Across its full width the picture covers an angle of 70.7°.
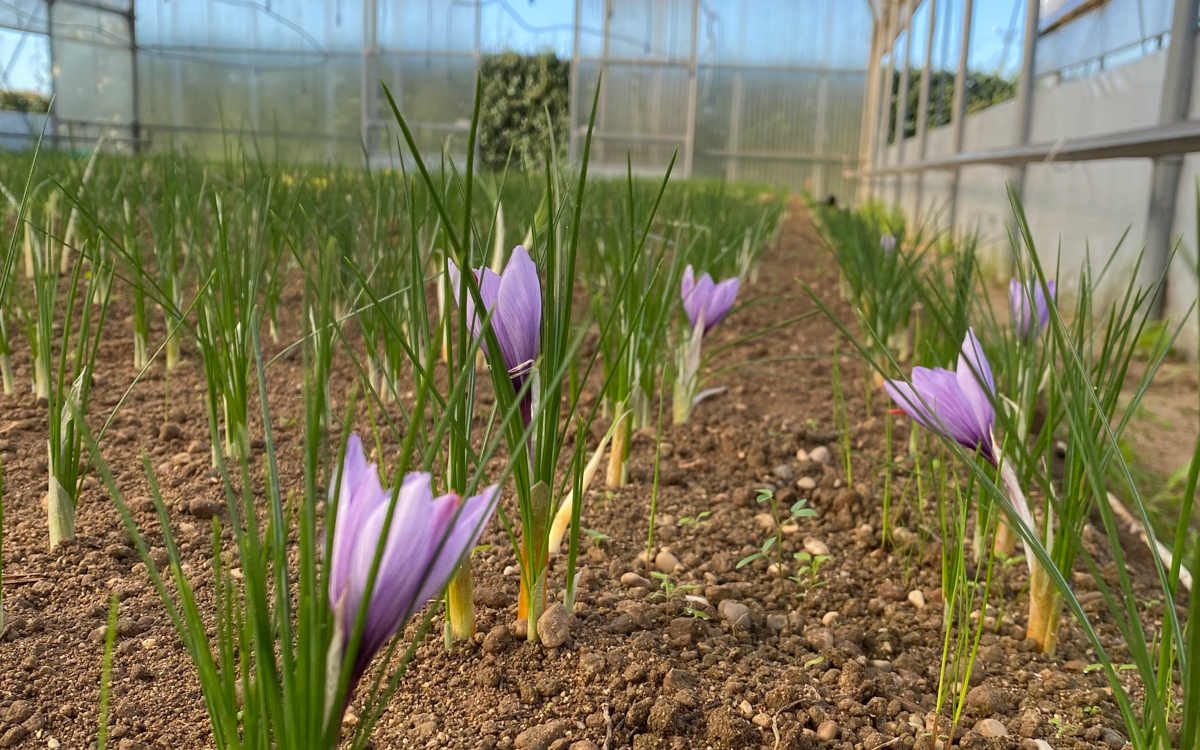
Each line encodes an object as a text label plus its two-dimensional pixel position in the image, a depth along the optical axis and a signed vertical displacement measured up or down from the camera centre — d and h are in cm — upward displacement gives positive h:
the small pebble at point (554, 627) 71 -33
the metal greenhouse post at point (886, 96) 934 +173
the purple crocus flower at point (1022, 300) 112 -8
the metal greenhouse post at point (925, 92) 665 +127
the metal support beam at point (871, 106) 1098 +180
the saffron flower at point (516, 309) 59 -6
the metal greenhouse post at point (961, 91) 551 +105
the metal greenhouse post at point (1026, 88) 417 +82
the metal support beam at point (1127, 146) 139 +22
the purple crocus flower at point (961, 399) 74 -13
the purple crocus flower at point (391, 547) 39 -15
